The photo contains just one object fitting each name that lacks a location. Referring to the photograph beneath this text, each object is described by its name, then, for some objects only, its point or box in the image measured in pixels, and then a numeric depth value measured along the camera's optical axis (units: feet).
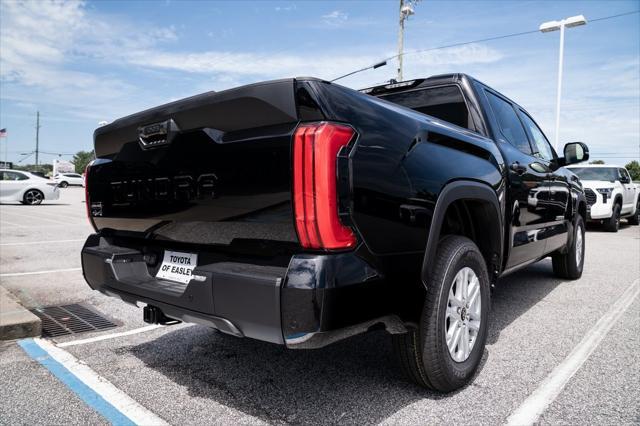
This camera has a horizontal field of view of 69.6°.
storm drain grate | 12.01
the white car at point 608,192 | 39.58
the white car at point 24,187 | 60.80
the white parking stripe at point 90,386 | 7.48
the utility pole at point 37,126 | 284.00
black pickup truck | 5.94
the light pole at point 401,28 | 61.31
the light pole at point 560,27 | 57.77
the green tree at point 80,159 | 339.32
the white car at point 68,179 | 145.23
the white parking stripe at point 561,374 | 7.54
